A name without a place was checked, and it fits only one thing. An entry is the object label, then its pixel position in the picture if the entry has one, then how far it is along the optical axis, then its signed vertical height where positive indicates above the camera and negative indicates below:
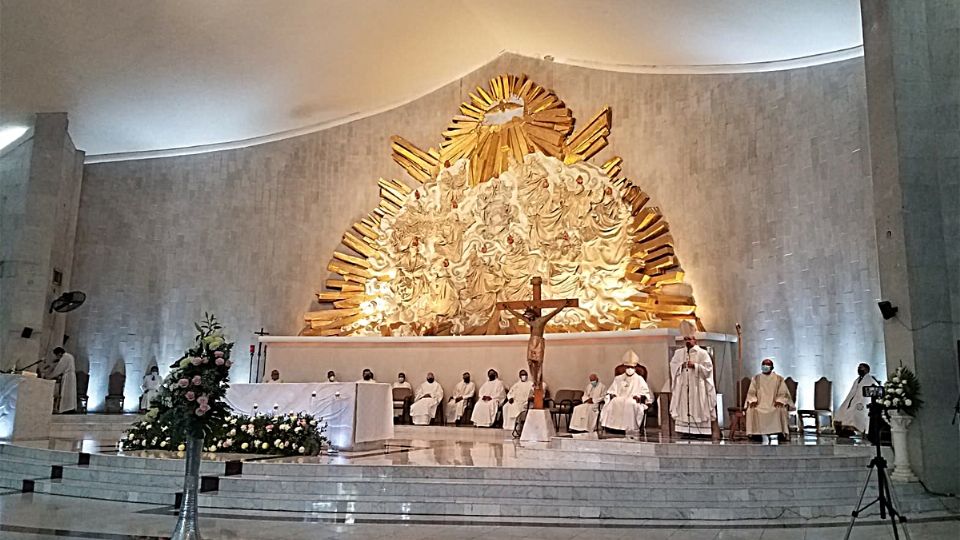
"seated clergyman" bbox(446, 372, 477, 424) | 12.65 -0.11
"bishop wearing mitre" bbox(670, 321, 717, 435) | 9.13 +0.04
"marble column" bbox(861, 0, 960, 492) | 7.18 +2.03
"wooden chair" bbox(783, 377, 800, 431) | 10.19 -0.21
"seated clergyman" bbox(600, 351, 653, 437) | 9.88 -0.11
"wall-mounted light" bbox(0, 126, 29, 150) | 12.64 +4.28
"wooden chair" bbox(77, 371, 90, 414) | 13.58 -0.08
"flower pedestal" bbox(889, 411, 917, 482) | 7.04 -0.47
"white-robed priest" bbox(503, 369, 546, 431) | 11.79 -0.11
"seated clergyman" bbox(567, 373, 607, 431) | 10.88 -0.23
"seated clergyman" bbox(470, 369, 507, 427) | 12.11 -0.14
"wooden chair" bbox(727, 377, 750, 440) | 9.13 -0.31
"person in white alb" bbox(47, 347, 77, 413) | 12.59 +0.13
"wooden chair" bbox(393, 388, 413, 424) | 12.94 -0.19
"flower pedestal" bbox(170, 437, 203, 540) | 3.99 -0.60
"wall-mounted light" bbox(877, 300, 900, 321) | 7.44 +0.89
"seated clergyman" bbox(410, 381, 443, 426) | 12.61 -0.21
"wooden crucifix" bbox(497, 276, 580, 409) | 9.42 +0.83
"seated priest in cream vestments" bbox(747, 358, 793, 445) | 8.92 -0.10
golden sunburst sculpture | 12.13 +2.75
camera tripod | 4.49 -0.59
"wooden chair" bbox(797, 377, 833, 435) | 9.83 -0.07
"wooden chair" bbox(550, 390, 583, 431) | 11.49 -0.14
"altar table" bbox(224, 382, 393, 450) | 8.70 -0.17
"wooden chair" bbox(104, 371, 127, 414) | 13.70 -0.16
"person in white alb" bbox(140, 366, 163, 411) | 13.43 +0.02
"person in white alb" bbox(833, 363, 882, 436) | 9.00 -0.11
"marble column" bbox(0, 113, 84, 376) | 12.19 +2.52
